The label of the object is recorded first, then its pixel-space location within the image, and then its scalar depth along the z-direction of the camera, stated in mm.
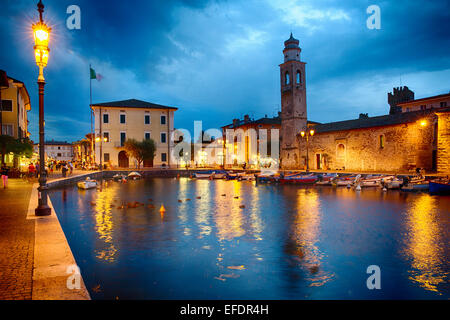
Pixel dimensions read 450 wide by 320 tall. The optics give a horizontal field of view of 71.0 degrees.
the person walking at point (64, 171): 30006
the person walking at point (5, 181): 19242
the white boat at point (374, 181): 26034
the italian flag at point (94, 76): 38034
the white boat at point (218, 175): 40344
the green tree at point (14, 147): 26156
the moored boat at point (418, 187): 23438
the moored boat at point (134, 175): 38500
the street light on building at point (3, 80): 29562
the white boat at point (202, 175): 40719
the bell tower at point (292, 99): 43928
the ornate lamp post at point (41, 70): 9547
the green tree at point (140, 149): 45969
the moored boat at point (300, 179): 31552
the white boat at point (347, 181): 27766
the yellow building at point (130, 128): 49094
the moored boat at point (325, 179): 30350
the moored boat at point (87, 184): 25625
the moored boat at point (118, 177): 36581
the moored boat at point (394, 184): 24953
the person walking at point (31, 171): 26316
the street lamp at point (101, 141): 45044
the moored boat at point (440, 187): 21281
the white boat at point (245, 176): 37375
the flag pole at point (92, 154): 51362
